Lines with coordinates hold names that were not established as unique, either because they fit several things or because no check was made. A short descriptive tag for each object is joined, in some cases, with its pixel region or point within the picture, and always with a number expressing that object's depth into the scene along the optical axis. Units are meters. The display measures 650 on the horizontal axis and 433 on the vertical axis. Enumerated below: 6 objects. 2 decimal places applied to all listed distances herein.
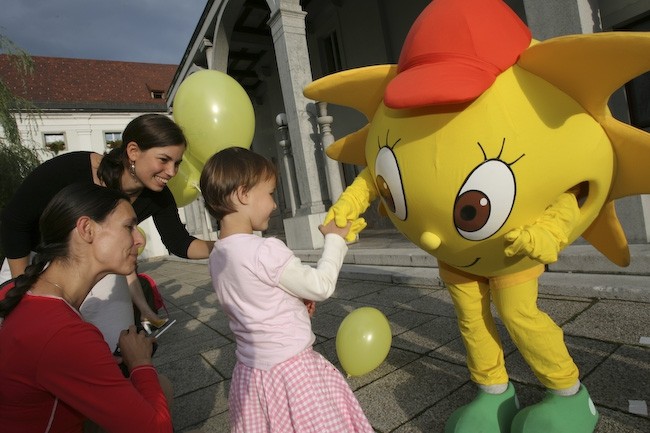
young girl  1.38
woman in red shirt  1.14
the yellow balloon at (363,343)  2.39
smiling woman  2.04
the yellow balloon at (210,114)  2.90
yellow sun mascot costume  1.39
